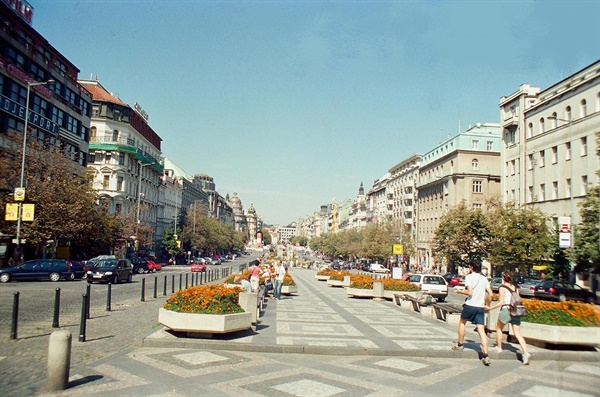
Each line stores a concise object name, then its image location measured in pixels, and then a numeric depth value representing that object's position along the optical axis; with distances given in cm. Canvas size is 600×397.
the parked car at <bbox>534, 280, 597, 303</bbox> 3106
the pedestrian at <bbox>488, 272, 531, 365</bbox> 1068
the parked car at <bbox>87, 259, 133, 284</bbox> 3278
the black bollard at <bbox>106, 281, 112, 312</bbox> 1763
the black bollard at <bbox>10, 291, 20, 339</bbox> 1140
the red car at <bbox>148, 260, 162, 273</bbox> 5584
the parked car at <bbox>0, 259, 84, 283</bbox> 3103
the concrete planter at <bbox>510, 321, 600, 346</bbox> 1127
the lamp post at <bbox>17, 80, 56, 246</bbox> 3466
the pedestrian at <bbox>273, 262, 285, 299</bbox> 2325
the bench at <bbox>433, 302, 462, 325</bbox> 1599
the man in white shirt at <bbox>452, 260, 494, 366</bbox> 1065
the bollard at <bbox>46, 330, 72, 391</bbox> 741
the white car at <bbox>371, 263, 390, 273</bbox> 6888
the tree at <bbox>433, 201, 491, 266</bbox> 5216
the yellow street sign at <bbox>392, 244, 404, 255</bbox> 6291
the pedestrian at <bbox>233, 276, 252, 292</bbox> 1651
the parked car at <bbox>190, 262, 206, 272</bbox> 5719
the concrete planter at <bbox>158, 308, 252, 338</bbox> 1127
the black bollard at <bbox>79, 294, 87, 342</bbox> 1141
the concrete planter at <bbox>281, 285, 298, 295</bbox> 2577
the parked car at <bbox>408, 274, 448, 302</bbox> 2803
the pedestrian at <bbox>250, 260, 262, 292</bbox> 1877
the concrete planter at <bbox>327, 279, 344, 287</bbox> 3584
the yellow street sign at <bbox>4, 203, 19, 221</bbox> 3450
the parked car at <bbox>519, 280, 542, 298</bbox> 3284
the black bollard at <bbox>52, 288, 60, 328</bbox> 1304
